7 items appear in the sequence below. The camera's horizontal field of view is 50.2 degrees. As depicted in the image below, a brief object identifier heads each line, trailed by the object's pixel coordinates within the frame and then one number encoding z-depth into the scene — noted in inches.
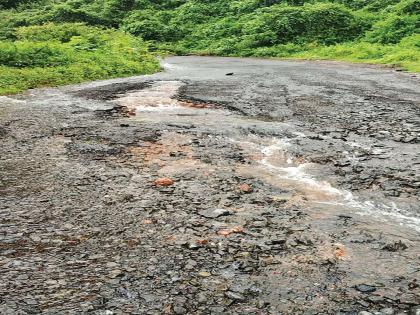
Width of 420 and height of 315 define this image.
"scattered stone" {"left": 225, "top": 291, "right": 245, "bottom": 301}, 153.7
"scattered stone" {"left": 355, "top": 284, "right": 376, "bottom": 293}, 159.9
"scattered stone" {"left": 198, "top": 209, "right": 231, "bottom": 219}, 215.0
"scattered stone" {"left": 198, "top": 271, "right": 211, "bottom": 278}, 166.9
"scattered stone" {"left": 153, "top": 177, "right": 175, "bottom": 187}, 252.5
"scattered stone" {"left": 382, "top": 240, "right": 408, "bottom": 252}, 189.6
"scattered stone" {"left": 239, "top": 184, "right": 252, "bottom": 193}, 247.8
